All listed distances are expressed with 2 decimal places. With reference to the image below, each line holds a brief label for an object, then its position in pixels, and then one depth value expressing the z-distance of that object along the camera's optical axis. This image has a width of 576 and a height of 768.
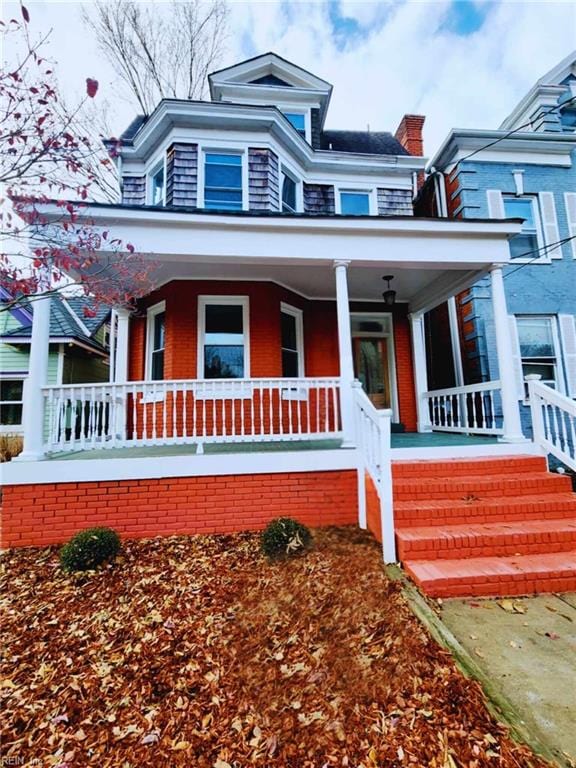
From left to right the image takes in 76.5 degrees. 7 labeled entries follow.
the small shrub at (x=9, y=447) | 8.74
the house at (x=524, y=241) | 8.76
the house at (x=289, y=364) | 4.27
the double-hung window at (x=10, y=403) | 11.45
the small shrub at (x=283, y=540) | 4.04
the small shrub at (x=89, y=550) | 3.95
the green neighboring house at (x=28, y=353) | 11.55
